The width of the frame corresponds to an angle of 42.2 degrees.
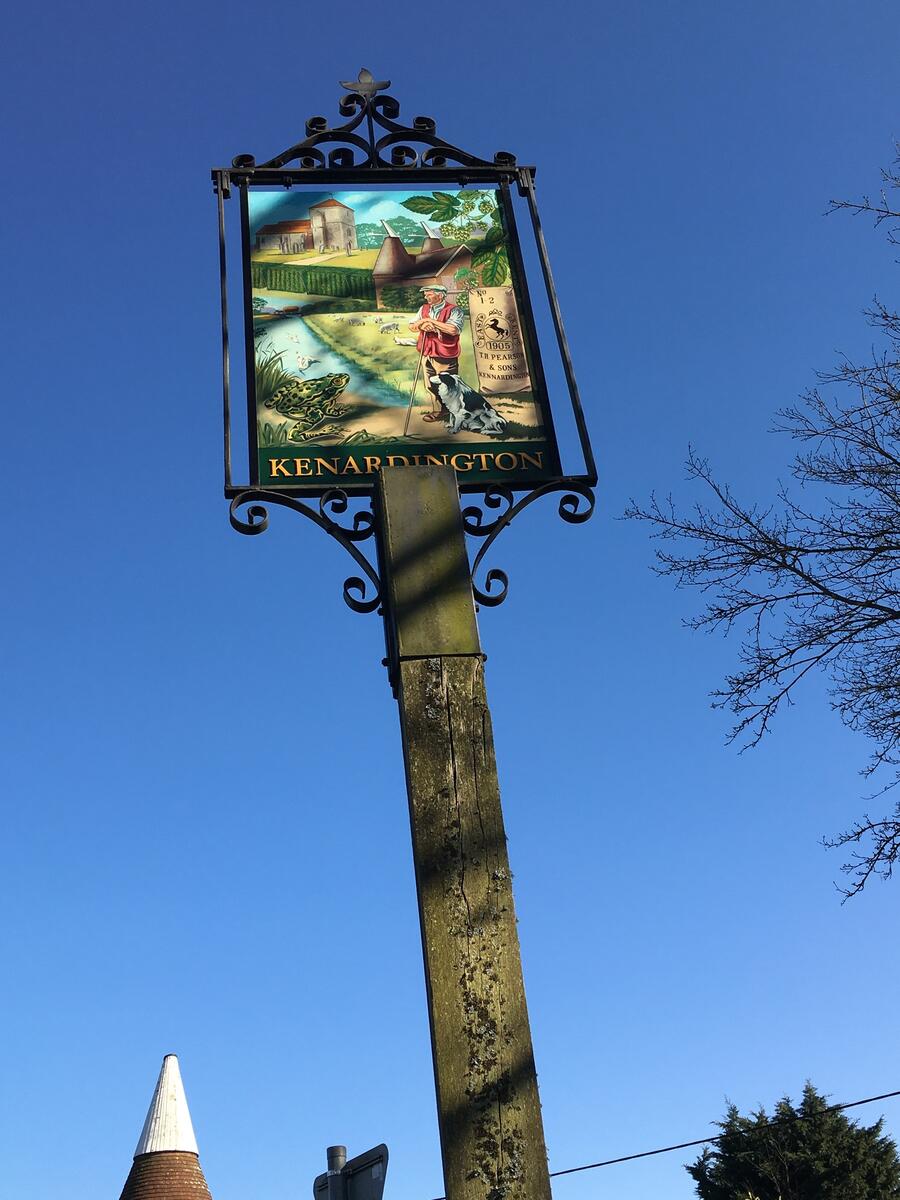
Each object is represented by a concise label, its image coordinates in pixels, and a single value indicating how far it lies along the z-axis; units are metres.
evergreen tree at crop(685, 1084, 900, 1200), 27.95
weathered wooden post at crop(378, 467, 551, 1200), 2.89
